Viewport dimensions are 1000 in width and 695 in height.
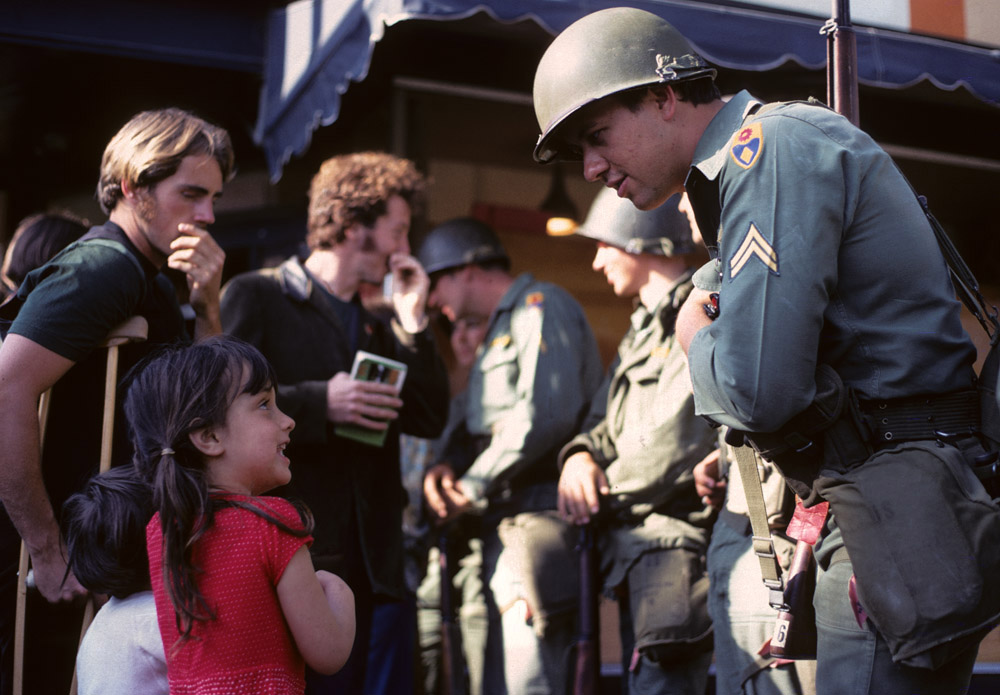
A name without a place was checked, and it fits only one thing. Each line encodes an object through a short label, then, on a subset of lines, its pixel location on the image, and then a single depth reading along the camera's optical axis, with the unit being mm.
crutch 2219
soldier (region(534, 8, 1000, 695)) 1573
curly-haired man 3076
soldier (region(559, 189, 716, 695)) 3105
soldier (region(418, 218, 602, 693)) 3600
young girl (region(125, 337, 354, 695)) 1812
